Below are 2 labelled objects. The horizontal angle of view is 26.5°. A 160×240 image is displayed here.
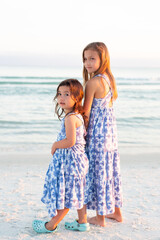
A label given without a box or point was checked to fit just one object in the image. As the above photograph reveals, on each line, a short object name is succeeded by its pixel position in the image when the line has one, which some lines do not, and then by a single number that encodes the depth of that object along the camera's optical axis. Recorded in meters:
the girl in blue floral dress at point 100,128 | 3.18
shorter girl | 3.05
